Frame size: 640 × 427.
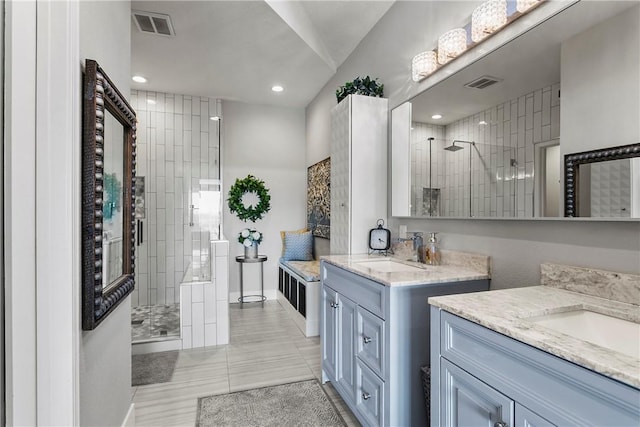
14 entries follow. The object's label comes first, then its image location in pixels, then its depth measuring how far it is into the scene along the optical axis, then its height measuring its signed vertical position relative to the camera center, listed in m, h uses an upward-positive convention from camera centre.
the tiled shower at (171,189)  3.95 +0.30
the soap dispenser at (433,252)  2.02 -0.25
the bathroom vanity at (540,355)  0.69 -0.37
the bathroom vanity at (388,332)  1.48 -0.60
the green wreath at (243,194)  4.28 +0.18
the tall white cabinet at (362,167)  2.54 +0.37
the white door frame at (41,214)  0.88 +0.00
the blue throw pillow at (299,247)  4.30 -0.46
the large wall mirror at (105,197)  1.11 +0.06
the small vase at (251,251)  4.27 -0.51
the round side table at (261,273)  4.18 -0.82
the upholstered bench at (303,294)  3.21 -0.88
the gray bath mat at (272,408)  1.87 -1.21
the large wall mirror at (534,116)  1.13 +0.43
